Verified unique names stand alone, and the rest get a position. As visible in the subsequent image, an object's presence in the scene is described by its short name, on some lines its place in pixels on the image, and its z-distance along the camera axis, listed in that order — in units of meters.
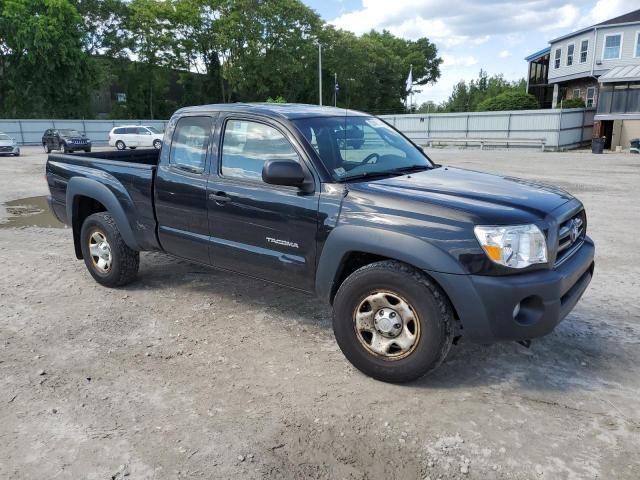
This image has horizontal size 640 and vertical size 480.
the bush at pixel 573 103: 33.94
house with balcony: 27.92
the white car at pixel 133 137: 29.70
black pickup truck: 3.09
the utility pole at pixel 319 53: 49.94
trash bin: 25.70
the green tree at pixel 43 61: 39.12
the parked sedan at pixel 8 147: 25.16
